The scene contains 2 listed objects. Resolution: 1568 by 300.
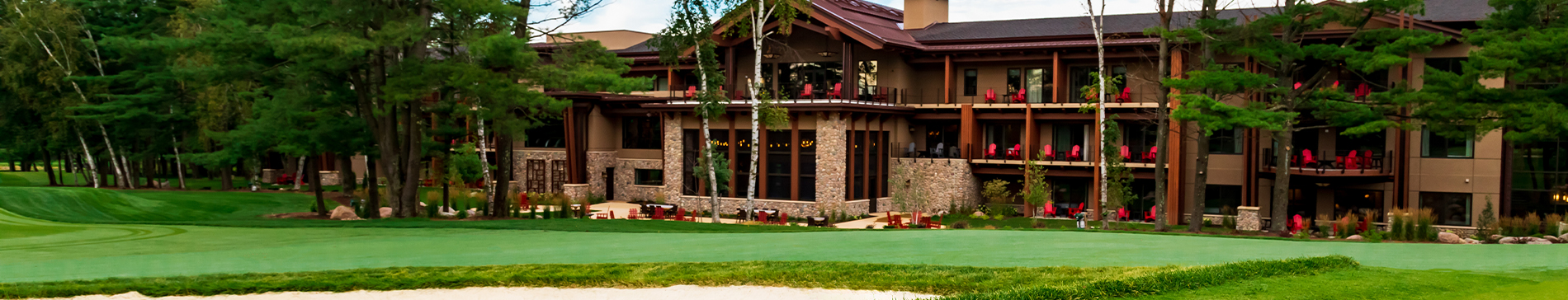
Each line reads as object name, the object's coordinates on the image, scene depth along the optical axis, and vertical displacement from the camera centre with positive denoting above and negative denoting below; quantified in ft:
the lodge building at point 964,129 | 97.19 +0.67
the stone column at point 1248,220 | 92.68 -6.99
